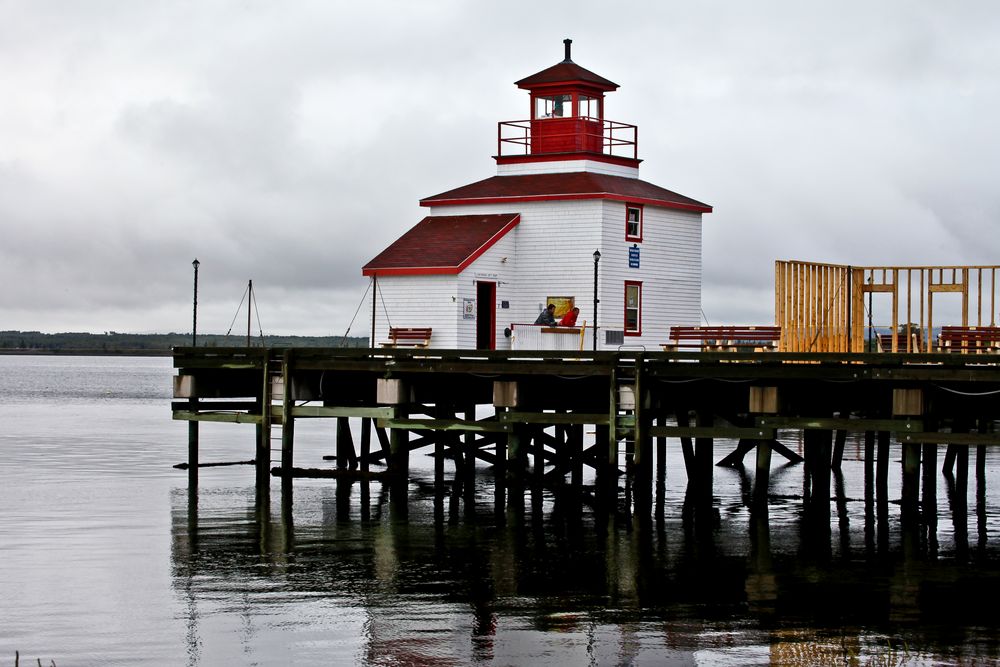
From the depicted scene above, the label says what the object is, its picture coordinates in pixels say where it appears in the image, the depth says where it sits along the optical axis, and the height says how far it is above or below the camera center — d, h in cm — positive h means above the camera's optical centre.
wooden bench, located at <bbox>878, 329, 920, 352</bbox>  3531 +2
